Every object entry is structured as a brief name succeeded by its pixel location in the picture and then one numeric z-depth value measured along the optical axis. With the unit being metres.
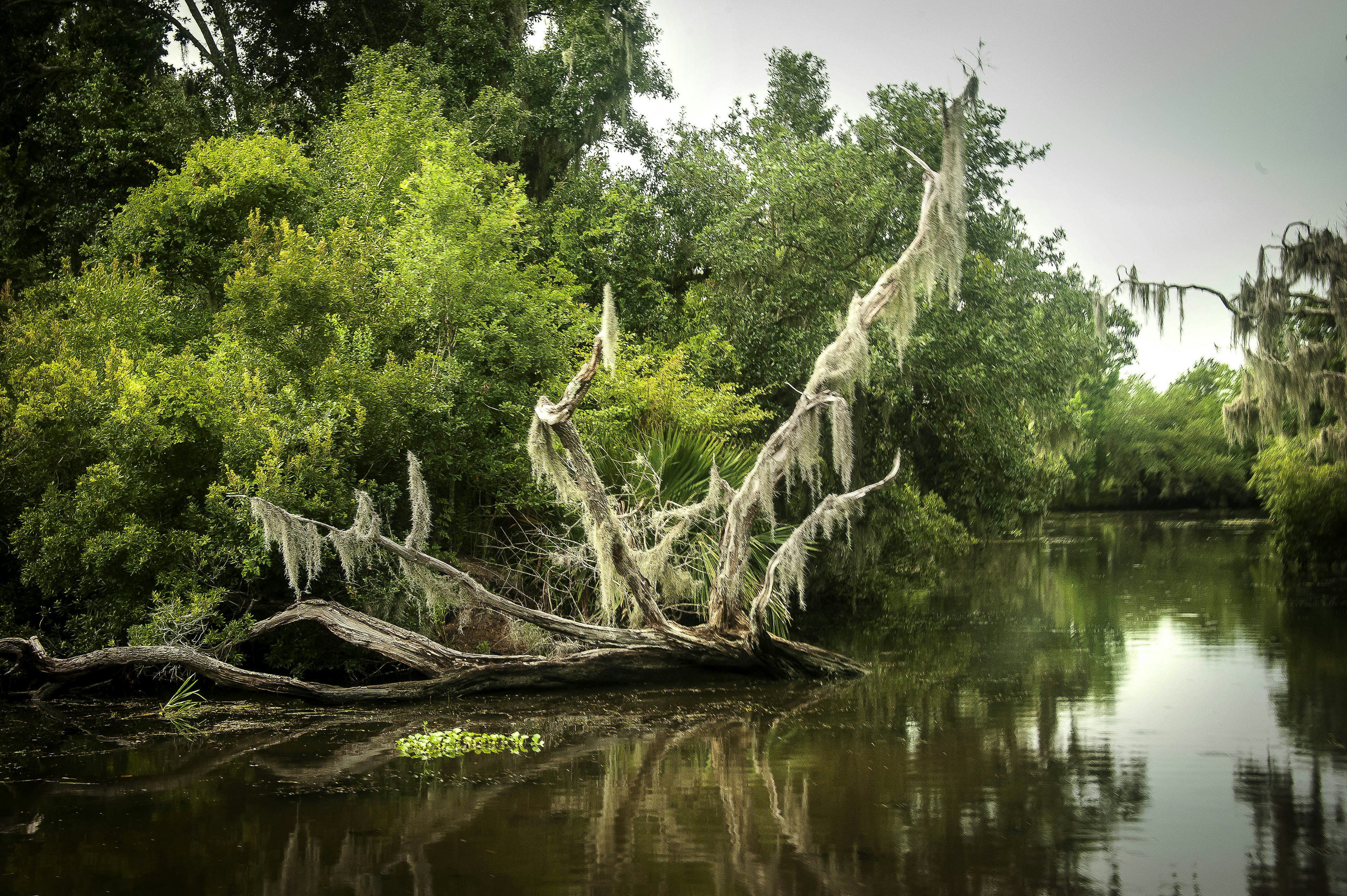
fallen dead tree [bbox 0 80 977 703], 11.91
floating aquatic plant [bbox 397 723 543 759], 9.76
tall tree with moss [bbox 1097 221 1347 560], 21.11
